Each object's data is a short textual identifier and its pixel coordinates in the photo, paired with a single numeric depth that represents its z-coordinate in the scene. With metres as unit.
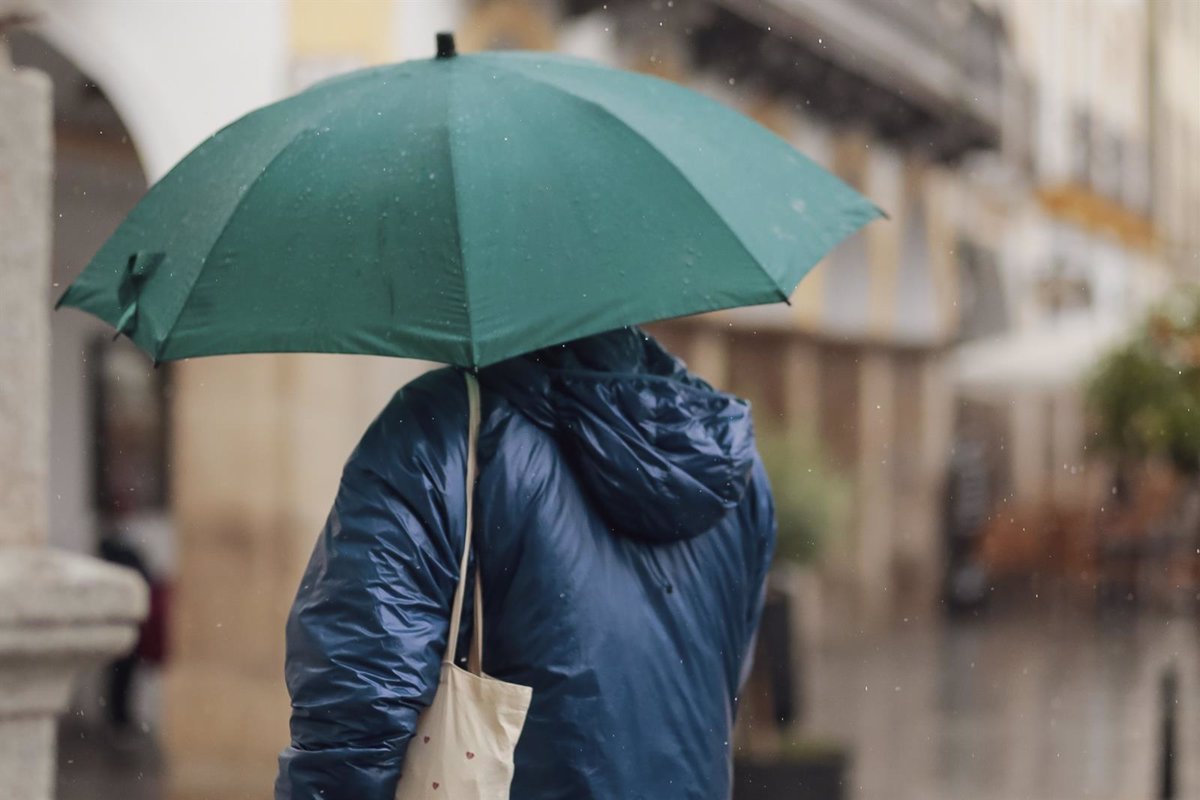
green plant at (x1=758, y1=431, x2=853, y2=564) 8.59
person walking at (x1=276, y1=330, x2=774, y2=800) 2.35
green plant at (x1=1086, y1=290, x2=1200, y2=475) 13.98
